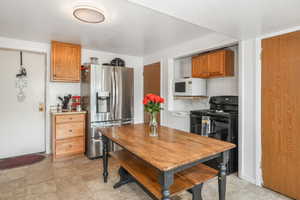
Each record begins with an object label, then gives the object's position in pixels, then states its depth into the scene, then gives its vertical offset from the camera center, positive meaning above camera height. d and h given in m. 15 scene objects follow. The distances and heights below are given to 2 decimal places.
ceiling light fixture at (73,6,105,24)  1.99 +1.08
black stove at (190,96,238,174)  2.62 -0.39
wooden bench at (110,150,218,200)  1.46 -0.77
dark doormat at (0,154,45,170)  2.94 -1.16
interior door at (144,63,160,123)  4.11 +0.51
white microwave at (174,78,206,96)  3.29 +0.25
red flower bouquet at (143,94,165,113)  1.95 -0.05
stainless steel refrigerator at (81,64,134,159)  3.29 +0.00
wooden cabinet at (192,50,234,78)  2.89 +0.64
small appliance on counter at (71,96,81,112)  3.47 -0.09
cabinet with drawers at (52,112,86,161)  3.12 -0.68
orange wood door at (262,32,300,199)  1.99 -0.19
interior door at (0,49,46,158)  3.25 -0.18
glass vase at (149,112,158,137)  1.96 -0.32
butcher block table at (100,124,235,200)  1.26 -0.46
